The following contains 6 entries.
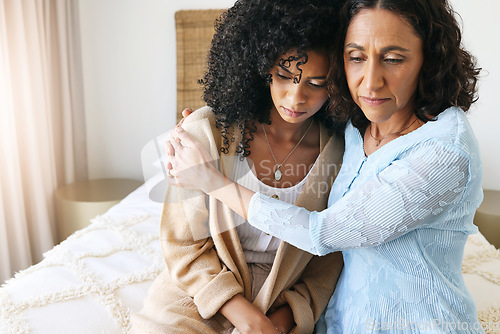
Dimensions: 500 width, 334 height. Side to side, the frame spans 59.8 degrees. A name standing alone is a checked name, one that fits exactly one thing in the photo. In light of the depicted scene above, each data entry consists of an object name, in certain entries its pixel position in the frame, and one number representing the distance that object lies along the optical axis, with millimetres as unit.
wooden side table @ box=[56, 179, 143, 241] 2674
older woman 860
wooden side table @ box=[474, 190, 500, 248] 2393
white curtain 2480
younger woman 1096
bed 1347
